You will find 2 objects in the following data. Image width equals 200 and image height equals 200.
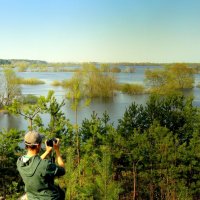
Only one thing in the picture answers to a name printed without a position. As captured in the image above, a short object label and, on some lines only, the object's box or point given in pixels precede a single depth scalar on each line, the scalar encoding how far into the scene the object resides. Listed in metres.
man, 2.55
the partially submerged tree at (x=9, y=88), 33.62
